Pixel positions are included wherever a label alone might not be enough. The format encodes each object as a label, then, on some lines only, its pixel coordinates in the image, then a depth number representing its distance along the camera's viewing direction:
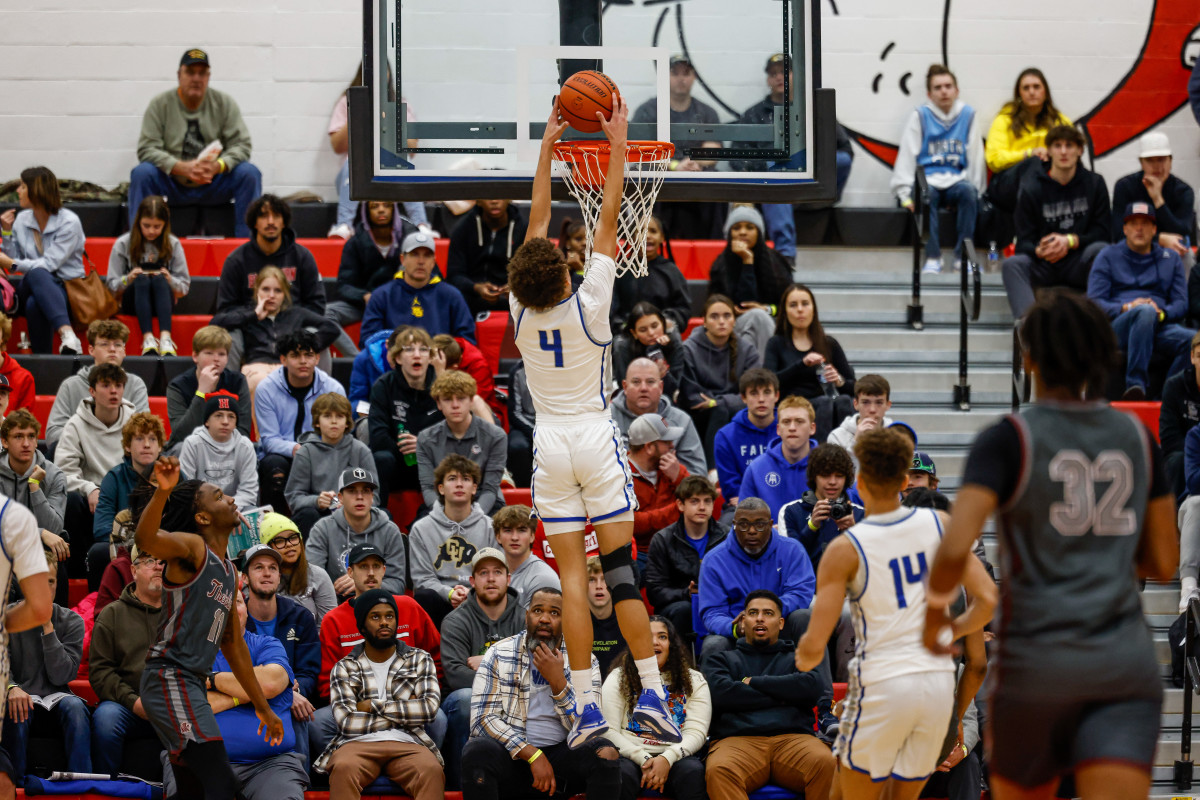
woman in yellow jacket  27.02
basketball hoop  14.33
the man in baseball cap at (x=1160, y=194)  24.41
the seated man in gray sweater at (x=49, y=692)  15.24
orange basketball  13.33
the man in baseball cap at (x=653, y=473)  18.80
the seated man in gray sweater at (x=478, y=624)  16.55
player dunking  12.74
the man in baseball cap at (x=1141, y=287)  22.03
